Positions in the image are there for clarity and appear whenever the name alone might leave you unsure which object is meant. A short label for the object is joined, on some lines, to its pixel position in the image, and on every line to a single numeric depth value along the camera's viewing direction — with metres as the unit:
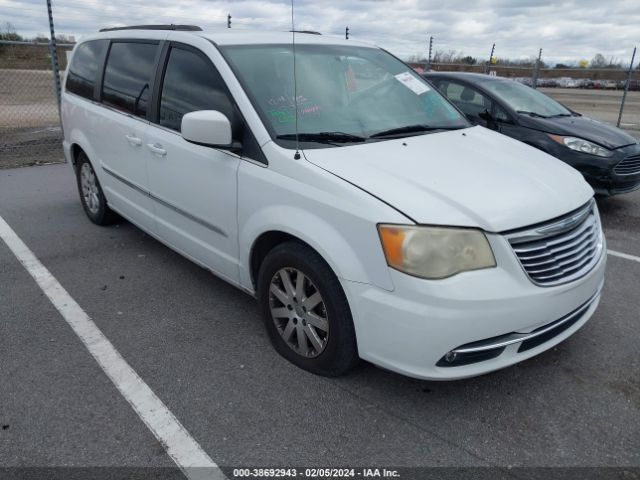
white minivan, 2.41
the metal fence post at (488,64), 14.58
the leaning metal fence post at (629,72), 13.04
